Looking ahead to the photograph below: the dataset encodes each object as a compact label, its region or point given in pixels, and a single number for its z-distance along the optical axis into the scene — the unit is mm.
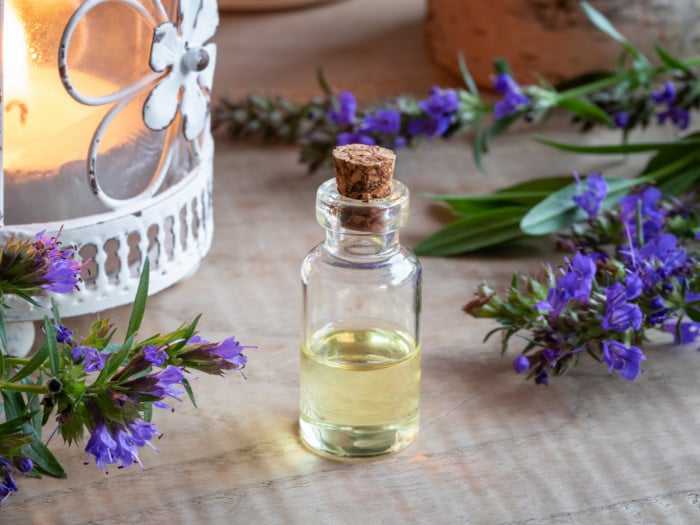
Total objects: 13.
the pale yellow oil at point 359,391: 527
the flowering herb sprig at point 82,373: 443
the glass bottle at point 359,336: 524
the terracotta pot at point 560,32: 903
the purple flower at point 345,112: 824
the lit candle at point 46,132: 563
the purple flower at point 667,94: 815
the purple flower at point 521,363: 572
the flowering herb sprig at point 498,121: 735
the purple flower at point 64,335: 485
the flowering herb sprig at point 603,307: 560
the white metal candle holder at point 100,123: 563
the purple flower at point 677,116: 818
